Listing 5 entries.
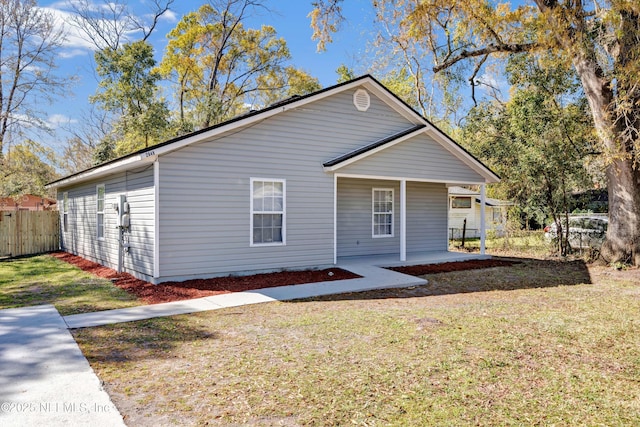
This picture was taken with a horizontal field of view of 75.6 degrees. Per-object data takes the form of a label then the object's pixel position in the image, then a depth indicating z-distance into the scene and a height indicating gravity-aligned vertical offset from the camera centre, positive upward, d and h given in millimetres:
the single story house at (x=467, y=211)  25638 +193
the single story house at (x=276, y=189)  9227 +675
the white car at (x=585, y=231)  15859 -672
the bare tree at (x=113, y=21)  24469 +11852
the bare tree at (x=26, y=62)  19438 +7346
